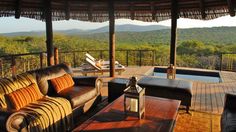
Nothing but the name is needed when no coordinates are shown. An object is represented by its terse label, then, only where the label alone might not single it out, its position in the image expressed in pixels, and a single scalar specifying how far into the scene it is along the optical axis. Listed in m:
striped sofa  2.21
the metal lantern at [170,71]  4.83
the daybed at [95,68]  5.81
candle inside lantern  2.32
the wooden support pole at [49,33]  5.16
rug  2.93
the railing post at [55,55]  5.57
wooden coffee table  2.03
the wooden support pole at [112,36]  5.60
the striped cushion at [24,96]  2.47
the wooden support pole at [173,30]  4.98
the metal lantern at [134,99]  2.29
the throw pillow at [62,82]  3.26
